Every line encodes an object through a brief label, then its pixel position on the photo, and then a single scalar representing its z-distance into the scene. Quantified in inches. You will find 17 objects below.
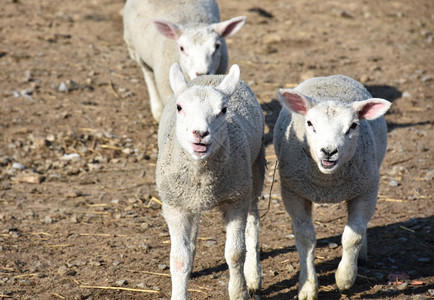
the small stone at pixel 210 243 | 460.4
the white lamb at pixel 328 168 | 358.3
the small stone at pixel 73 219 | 488.7
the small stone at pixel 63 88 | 707.4
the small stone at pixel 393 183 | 542.9
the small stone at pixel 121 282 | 406.6
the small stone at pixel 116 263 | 429.8
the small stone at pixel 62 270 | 417.1
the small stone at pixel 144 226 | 480.1
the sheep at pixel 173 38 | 577.0
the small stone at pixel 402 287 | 402.6
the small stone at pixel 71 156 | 588.4
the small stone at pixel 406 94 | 725.9
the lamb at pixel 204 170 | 328.2
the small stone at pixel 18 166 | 566.3
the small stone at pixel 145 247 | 449.1
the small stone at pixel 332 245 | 461.4
